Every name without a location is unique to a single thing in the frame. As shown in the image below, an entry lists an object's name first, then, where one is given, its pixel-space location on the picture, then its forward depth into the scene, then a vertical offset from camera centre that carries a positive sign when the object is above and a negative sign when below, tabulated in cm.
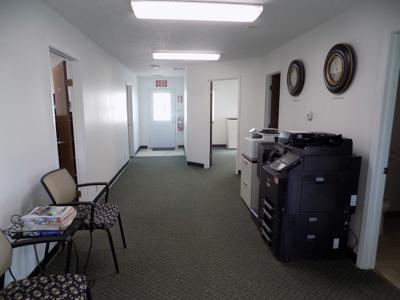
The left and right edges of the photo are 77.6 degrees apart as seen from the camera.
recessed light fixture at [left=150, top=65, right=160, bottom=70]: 608 +103
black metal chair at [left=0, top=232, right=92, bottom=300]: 136 -100
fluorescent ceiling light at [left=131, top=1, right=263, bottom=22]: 229 +94
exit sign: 822 +85
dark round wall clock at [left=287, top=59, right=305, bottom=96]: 337 +45
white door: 829 -28
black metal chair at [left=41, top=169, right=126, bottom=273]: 215 -88
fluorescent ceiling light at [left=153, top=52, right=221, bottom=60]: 455 +99
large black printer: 226 -79
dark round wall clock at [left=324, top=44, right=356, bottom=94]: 239 +42
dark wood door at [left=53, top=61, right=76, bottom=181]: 322 -21
